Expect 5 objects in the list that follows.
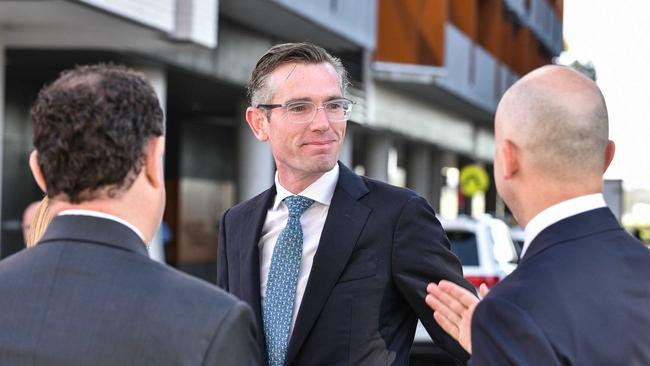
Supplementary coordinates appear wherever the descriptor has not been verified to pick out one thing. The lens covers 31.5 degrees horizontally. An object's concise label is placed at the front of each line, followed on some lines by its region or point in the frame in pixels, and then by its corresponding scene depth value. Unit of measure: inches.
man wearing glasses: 148.0
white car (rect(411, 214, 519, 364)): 459.5
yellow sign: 1298.0
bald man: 94.7
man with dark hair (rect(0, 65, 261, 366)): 87.9
